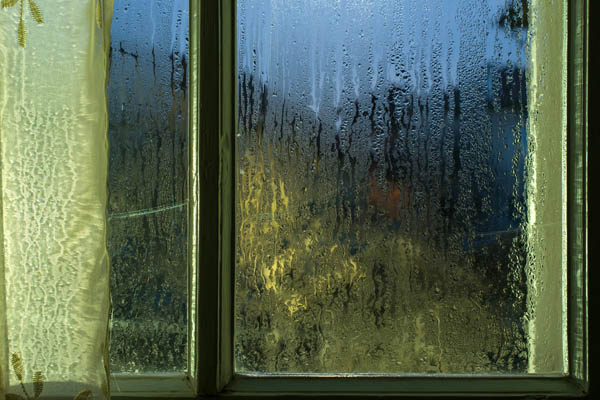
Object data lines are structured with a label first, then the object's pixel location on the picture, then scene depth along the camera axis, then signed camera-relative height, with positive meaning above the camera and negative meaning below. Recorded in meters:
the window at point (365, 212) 0.77 -0.02
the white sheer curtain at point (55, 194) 0.58 +0.01
